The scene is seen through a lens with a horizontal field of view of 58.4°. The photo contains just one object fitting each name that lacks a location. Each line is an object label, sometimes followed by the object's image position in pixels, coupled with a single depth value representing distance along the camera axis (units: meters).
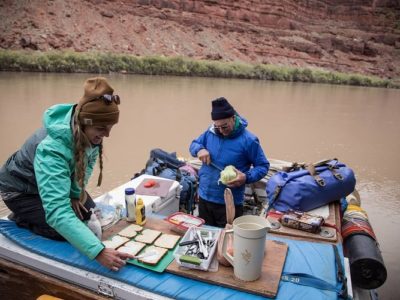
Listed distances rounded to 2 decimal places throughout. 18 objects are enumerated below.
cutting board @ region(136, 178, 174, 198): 3.04
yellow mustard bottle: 2.34
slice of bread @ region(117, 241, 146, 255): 2.00
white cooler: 2.81
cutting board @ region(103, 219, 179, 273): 1.90
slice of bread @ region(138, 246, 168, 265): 1.92
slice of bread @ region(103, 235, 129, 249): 2.05
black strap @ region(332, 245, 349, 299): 1.81
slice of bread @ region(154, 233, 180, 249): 2.08
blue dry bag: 2.89
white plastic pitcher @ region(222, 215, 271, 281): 1.68
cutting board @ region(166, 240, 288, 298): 1.75
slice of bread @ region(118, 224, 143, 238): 2.18
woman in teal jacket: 1.75
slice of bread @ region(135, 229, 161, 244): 2.12
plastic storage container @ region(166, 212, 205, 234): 2.28
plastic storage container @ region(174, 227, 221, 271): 1.87
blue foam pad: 1.77
